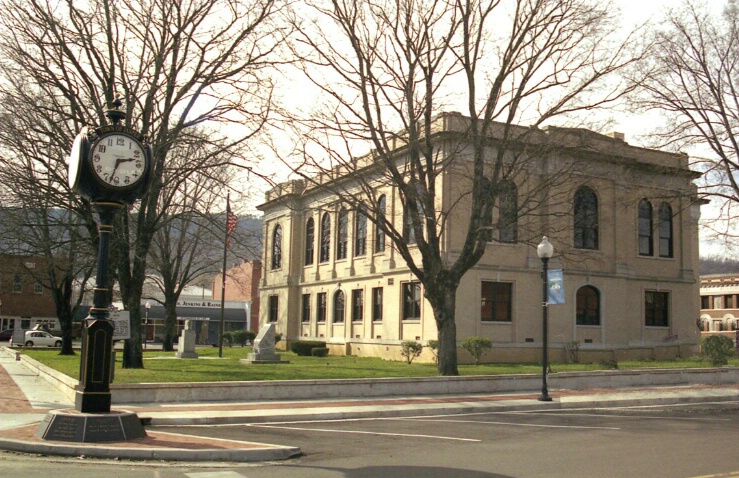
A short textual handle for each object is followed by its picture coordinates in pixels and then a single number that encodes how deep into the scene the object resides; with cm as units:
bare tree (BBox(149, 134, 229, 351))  4057
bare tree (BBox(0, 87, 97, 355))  2406
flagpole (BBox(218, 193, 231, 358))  3397
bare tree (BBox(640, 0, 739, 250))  2997
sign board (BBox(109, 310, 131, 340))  1788
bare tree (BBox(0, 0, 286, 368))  2402
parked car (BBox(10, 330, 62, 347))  5647
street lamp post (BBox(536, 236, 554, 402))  2049
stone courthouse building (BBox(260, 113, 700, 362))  3575
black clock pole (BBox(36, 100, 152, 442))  1103
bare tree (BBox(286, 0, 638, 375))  2422
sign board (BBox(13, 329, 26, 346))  5641
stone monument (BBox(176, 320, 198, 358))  3572
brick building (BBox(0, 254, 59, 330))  7150
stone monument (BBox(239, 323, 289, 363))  3200
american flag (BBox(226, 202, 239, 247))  3488
